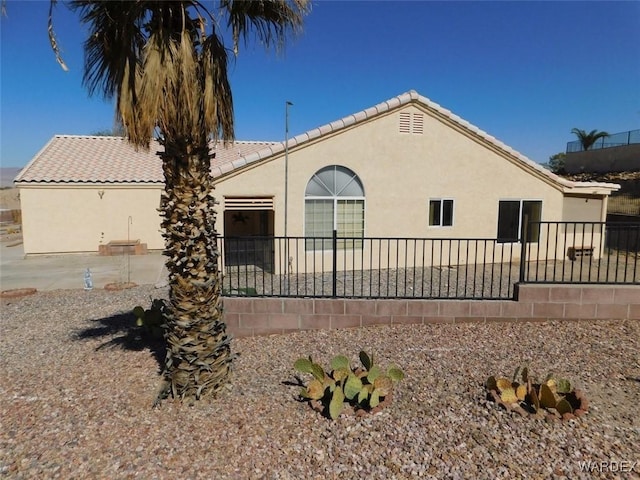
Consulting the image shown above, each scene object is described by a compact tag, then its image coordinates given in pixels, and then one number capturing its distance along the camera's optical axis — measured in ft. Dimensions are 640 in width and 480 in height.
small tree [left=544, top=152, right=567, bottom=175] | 126.72
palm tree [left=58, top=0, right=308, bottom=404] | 13.55
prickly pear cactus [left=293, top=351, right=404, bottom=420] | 13.24
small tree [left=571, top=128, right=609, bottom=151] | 112.97
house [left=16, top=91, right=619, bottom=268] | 35.91
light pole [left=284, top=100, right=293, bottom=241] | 35.32
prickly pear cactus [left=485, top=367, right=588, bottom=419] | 12.59
